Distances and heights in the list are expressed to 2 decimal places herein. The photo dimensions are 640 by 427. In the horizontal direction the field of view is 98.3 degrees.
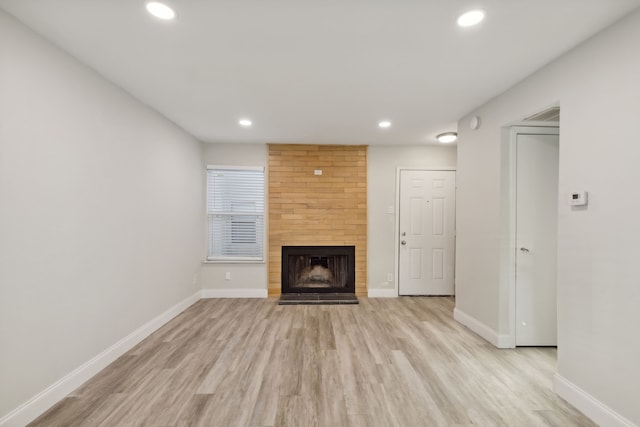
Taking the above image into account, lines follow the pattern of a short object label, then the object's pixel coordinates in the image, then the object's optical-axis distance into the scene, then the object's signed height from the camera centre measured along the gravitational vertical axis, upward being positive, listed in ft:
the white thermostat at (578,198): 6.05 +0.30
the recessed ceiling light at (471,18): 5.27 +3.78
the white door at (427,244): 15.07 -1.79
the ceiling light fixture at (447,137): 13.02 +3.58
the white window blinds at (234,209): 14.90 +0.06
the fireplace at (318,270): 14.97 -3.24
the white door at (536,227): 8.95 -0.50
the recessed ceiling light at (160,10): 5.13 +3.80
